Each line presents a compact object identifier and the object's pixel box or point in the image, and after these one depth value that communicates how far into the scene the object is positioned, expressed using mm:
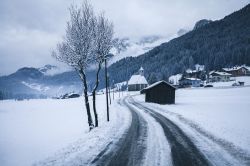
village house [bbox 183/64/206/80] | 154850
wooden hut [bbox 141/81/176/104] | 54281
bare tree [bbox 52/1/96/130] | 22203
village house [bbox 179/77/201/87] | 138188
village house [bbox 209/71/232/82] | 135125
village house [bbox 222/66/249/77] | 143500
